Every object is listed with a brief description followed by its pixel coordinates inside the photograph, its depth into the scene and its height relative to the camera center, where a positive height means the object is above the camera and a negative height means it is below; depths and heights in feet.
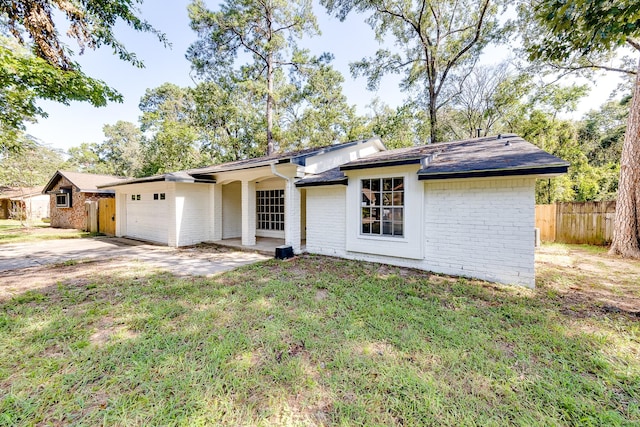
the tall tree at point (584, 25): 11.51 +9.42
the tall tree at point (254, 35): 54.70 +39.98
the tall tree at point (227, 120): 63.52 +24.47
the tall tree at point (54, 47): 20.52 +15.00
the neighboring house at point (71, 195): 51.34 +3.29
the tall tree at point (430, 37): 49.06 +35.90
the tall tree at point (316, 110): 62.34 +27.48
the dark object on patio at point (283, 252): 25.86 -4.22
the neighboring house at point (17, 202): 73.20 +2.46
